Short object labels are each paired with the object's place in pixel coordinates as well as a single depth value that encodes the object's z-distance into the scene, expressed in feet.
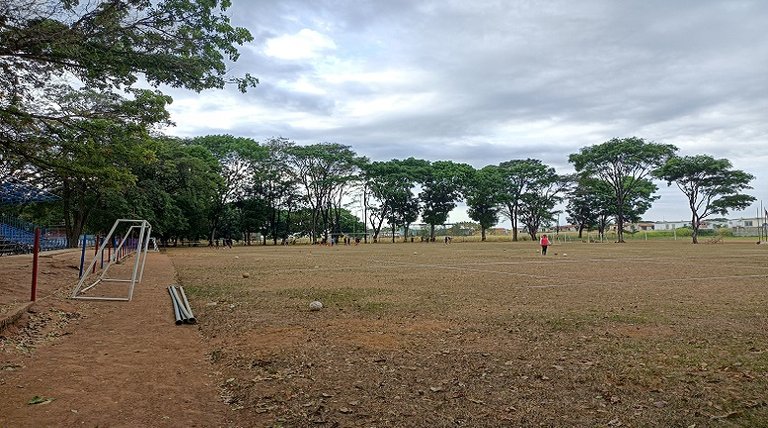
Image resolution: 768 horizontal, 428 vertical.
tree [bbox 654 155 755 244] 161.79
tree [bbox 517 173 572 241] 211.41
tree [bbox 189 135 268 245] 176.45
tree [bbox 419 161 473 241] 211.61
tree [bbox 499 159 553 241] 210.38
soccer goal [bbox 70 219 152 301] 32.09
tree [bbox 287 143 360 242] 189.98
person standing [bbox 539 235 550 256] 92.18
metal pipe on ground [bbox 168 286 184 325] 24.40
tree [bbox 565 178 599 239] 220.02
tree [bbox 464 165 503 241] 213.05
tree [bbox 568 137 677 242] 168.86
